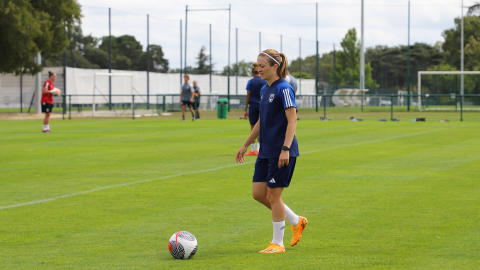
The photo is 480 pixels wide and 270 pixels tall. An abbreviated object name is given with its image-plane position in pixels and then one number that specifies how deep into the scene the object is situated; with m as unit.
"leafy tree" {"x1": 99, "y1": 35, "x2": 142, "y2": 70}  62.39
